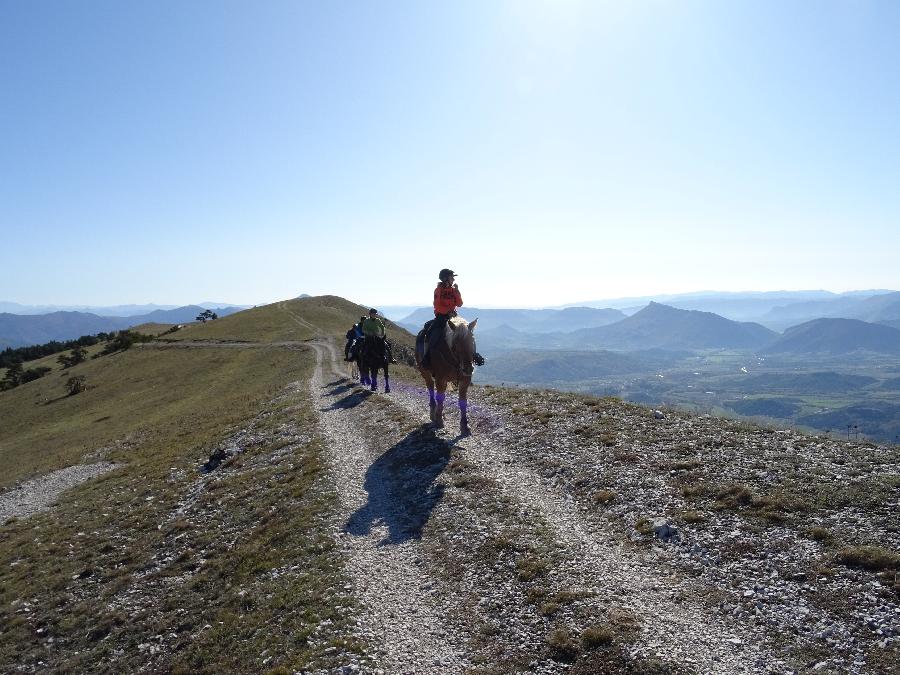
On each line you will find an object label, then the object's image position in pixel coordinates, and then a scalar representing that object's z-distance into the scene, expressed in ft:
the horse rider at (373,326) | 96.99
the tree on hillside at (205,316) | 411.97
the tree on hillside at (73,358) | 278.34
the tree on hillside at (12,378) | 253.85
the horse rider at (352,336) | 115.68
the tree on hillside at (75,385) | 211.00
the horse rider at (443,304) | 59.11
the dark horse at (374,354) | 100.42
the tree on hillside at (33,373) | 261.85
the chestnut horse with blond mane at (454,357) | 59.41
